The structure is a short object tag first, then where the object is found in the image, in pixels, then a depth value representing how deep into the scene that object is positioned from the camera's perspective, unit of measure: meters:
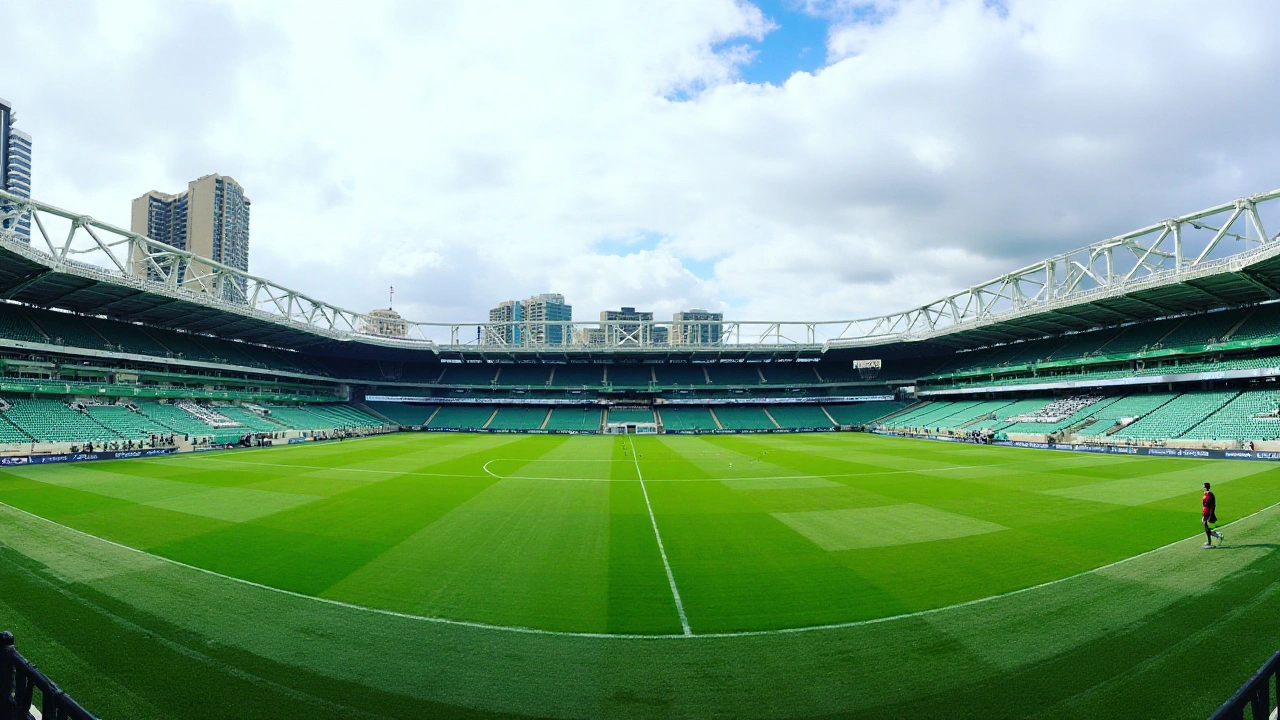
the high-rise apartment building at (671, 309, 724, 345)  173.88
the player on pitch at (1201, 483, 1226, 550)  12.64
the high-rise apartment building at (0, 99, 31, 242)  106.75
